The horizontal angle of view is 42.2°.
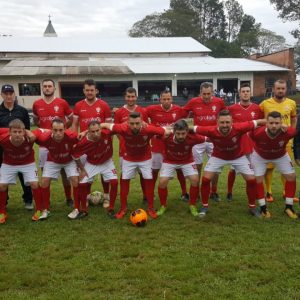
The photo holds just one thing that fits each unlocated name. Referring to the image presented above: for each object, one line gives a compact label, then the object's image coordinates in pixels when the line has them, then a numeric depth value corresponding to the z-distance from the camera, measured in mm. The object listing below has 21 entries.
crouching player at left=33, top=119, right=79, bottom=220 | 5741
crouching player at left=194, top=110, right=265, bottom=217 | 5762
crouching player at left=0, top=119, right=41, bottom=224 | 5762
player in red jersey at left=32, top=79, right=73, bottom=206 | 6449
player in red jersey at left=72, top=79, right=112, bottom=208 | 6473
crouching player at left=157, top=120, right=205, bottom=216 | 5988
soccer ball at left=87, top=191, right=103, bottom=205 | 6711
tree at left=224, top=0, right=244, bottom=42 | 72000
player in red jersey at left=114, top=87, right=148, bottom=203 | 6488
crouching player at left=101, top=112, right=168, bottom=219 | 5852
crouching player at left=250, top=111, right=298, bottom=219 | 5699
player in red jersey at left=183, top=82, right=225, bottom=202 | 6598
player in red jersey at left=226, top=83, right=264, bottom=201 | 6470
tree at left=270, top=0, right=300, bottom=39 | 46875
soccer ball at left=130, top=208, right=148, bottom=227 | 5523
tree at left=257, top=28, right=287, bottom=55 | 68350
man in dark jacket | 6025
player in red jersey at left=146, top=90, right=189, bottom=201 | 6629
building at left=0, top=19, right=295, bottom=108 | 29562
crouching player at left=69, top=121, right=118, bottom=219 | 5934
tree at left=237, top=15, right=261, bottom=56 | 60906
